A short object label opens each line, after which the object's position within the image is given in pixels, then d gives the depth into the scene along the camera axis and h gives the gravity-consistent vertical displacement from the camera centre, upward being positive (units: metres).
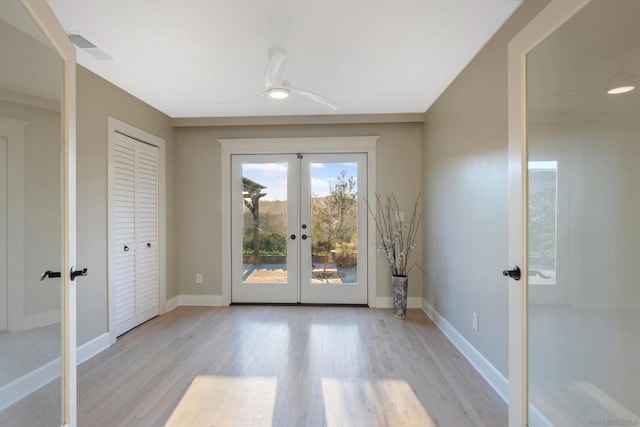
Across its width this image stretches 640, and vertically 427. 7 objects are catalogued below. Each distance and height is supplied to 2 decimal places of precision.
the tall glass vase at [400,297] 3.51 -0.98
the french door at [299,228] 3.97 -0.20
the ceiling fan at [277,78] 2.27 +1.06
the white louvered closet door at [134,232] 2.99 -0.21
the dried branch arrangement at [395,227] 3.84 -0.18
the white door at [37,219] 1.10 -0.02
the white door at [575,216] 0.97 -0.01
